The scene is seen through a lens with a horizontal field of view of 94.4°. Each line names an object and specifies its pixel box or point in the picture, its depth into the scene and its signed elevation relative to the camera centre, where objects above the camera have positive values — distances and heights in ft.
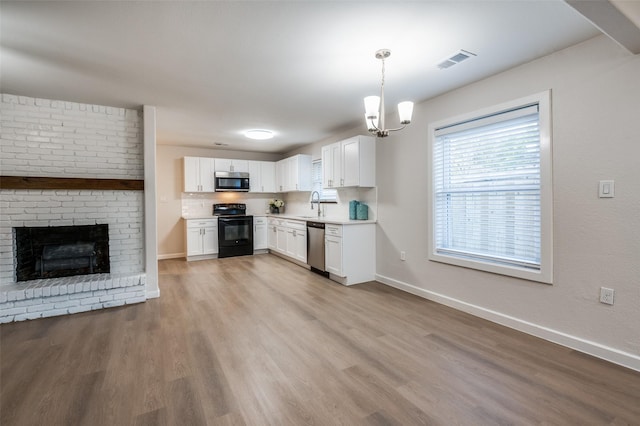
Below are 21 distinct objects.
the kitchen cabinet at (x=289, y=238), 17.84 -1.88
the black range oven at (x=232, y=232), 21.02 -1.53
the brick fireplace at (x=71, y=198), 11.14 +0.61
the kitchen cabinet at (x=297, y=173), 21.03 +2.67
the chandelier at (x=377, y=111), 7.93 +2.67
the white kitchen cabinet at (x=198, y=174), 20.88 +2.63
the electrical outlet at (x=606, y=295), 7.48 -2.30
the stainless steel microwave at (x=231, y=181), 21.67 +2.18
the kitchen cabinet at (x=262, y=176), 23.31 +2.75
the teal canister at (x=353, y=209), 15.79 -0.01
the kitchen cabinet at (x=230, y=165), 21.83 +3.43
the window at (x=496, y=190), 8.71 +0.58
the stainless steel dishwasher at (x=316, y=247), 15.90 -2.08
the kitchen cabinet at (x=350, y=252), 14.32 -2.17
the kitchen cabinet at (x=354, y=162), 14.73 +2.41
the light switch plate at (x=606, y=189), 7.43 +0.42
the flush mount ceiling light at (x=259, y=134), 16.96 +4.47
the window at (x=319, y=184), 19.49 +1.76
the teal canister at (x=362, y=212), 15.61 -0.18
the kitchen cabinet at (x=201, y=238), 20.21 -1.88
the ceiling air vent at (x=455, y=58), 8.34 +4.35
